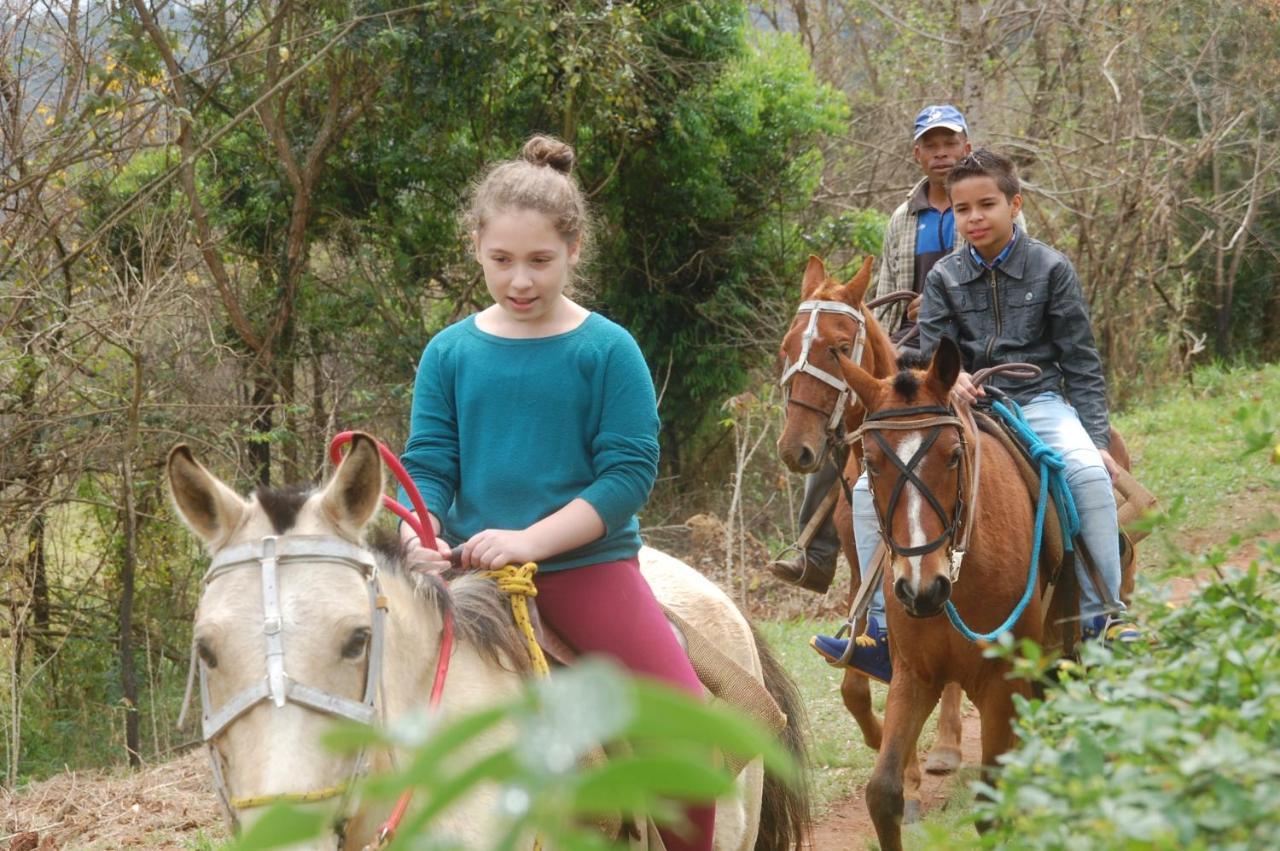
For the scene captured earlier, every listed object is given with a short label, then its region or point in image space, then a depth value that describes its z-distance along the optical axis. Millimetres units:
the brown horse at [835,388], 6191
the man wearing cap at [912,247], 6840
